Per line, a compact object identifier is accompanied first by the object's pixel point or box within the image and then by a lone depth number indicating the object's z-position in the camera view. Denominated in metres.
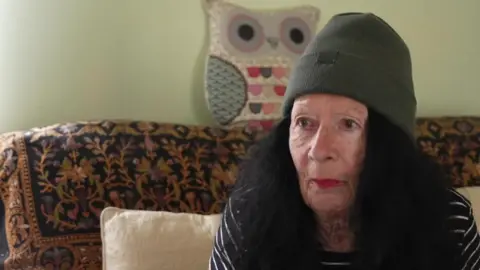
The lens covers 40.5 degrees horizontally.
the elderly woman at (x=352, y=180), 1.11
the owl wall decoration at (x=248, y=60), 1.87
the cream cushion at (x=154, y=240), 1.47
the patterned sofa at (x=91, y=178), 1.57
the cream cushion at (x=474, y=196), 1.64
